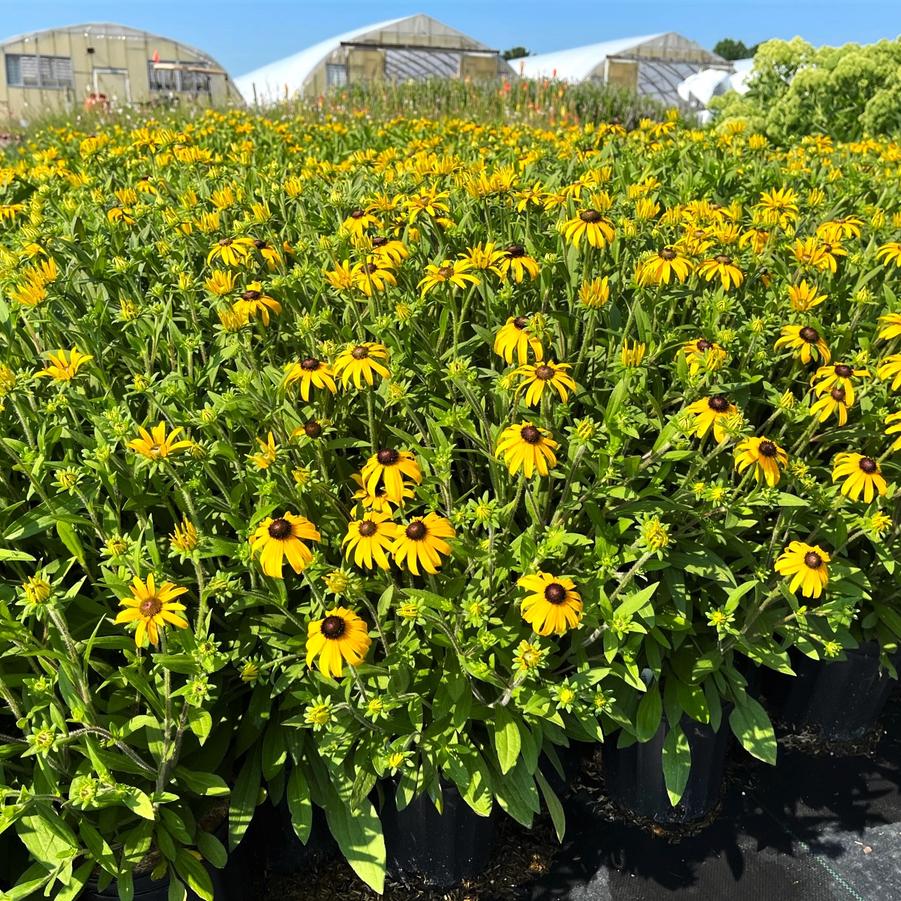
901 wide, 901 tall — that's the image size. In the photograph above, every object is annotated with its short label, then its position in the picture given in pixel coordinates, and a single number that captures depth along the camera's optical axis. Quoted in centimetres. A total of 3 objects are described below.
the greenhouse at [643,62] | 2830
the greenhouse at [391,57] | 2766
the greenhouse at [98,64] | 2633
